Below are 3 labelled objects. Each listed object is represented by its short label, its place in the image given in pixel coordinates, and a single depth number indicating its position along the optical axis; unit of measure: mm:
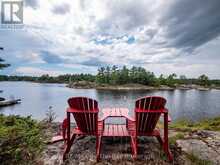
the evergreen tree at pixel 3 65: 6714
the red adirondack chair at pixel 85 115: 2178
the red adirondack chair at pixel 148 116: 2107
